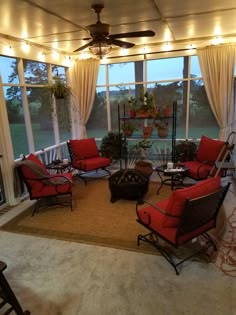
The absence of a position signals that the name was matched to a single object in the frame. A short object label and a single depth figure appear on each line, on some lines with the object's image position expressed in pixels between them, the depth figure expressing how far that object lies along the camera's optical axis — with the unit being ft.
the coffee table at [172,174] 13.87
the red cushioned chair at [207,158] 13.91
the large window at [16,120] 13.97
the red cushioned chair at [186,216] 7.34
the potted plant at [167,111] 16.30
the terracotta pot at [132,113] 16.58
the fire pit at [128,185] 13.47
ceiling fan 9.14
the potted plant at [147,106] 15.65
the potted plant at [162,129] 16.53
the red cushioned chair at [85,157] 16.71
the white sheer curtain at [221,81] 15.61
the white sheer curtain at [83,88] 18.97
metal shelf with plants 16.40
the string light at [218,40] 15.57
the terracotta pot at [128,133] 17.04
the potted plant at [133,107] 16.58
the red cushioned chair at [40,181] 12.34
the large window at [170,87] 17.71
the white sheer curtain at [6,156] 12.86
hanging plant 16.02
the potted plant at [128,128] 16.98
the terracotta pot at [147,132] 16.84
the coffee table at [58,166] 15.53
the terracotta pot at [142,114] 16.01
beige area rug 10.18
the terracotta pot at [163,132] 16.61
